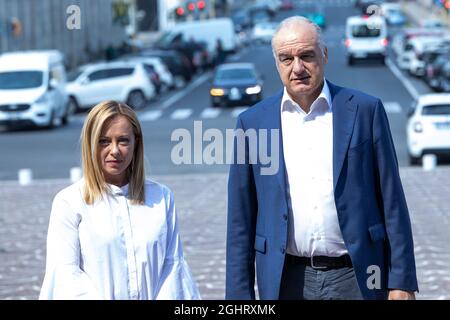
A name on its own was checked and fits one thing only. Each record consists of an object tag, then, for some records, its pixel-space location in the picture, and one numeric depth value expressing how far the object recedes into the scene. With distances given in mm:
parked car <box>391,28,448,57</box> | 58844
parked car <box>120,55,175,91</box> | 47500
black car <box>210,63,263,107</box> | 38094
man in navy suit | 5188
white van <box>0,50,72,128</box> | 34094
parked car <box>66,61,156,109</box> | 40188
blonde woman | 5016
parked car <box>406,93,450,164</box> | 23844
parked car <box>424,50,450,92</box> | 41031
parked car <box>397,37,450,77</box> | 49594
